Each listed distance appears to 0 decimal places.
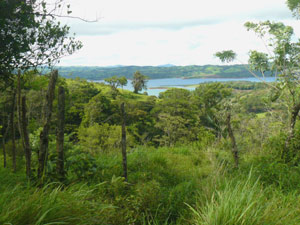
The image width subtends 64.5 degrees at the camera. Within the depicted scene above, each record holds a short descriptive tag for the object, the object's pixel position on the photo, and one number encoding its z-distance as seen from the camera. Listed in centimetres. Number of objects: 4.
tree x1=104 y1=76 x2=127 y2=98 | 5917
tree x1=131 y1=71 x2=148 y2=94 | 8027
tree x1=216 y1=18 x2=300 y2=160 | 577
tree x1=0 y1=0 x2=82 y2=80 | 439
